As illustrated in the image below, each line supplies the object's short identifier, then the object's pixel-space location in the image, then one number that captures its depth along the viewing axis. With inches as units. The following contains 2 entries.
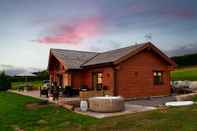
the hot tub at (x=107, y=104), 354.4
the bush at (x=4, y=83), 814.0
